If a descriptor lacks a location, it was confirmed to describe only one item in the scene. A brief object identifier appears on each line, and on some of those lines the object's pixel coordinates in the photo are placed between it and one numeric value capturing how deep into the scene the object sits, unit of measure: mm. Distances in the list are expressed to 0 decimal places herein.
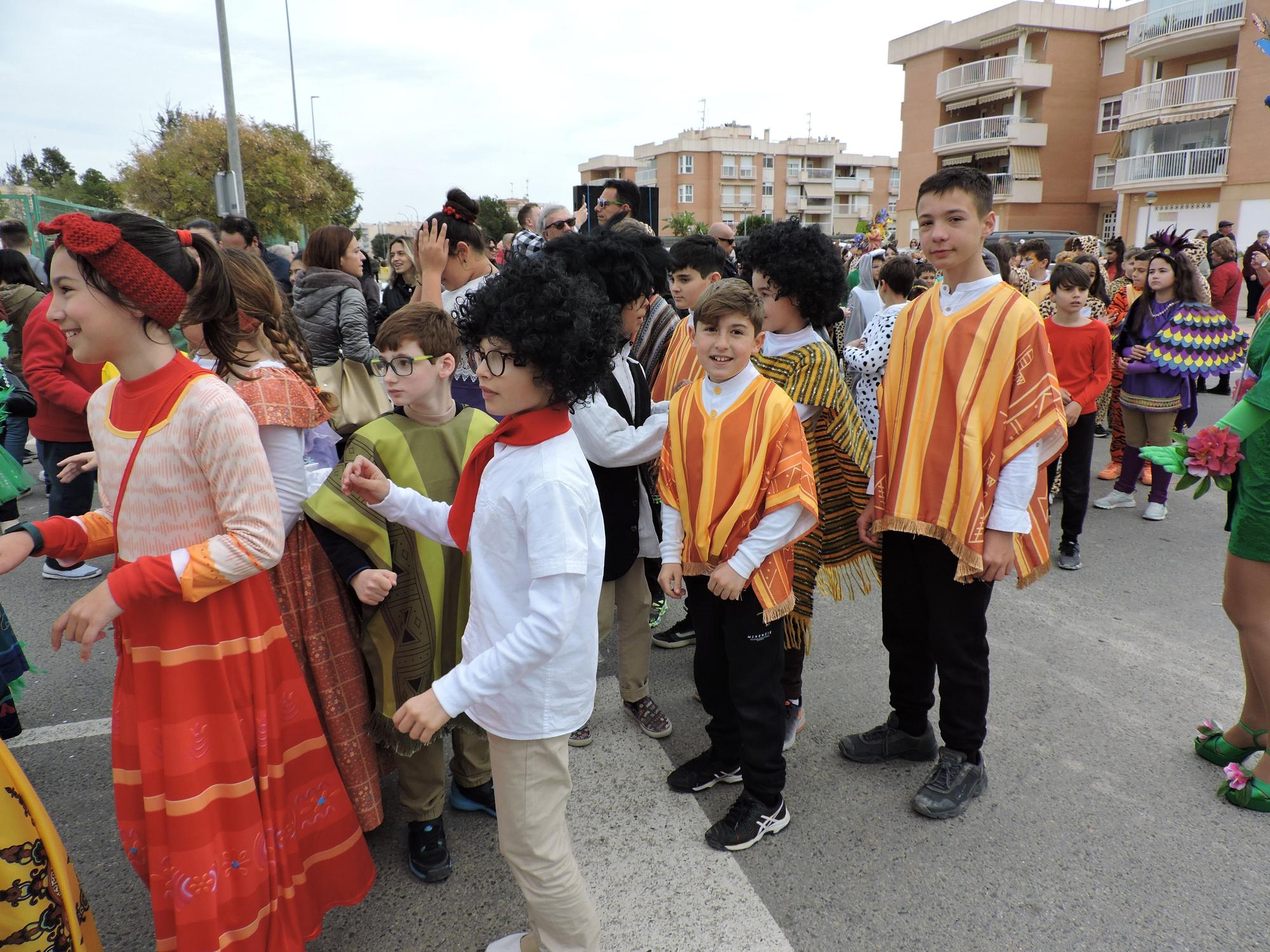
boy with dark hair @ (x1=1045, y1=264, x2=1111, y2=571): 5105
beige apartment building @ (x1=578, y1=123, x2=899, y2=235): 72438
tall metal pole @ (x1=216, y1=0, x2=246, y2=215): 12195
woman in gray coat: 4883
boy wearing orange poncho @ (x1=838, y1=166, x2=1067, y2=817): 2510
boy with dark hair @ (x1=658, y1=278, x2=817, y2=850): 2475
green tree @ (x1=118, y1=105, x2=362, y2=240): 16375
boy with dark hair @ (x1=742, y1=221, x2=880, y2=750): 2797
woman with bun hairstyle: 3404
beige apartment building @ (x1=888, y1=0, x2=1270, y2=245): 26172
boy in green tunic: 2330
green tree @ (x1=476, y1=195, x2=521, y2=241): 42250
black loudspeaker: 6672
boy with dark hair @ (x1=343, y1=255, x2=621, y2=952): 1713
